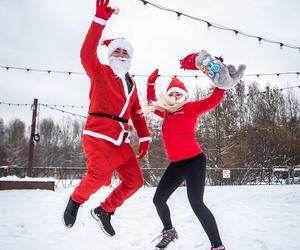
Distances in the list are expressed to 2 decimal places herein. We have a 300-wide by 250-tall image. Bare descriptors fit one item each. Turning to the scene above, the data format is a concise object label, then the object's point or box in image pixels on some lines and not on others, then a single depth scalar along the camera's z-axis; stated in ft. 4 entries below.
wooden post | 45.01
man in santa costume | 9.06
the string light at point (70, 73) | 31.88
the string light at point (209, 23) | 16.60
